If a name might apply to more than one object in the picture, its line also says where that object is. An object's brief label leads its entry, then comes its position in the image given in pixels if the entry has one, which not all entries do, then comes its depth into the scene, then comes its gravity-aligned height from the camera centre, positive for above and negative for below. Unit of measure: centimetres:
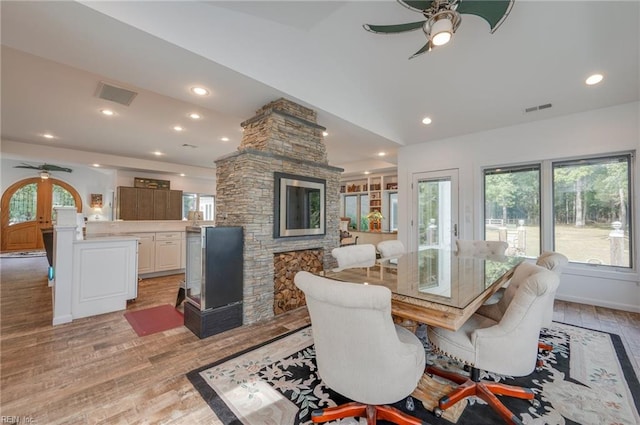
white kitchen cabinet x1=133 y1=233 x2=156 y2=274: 515 -78
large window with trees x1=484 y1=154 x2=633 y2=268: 362 +11
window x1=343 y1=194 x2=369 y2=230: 866 +18
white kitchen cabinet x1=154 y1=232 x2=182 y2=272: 538 -79
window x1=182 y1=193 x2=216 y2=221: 873 +39
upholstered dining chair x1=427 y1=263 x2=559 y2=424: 145 -76
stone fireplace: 303 +33
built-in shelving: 796 +79
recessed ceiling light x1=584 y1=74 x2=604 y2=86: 316 +170
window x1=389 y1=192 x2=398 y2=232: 799 +9
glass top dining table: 140 -49
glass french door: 492 +12
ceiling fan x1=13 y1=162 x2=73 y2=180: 803 +148
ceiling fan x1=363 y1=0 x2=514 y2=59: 200 +165
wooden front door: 817 +23
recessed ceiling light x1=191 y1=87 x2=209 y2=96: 292 +144
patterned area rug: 159 -125
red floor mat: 284 -127
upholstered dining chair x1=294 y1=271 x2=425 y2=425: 118 -66
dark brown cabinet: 710 +31
